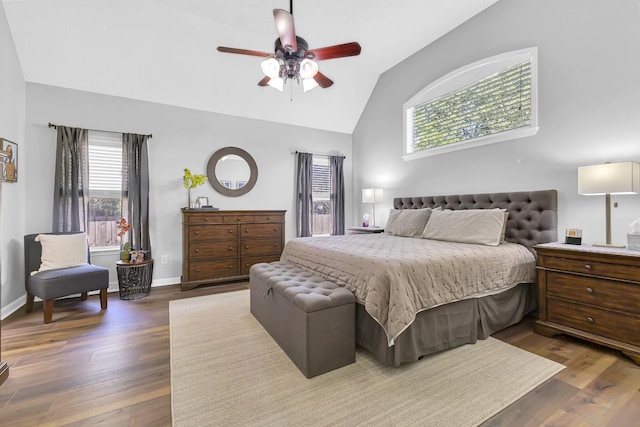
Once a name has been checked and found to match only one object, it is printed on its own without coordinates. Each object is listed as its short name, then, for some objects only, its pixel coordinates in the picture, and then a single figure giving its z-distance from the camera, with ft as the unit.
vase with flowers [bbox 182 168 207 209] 14.03
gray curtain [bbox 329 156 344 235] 19.03
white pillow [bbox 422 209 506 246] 9.50
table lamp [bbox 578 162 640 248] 7.27
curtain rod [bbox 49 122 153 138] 11.76
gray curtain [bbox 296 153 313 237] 17.70
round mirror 15.31
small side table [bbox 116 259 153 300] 11.78
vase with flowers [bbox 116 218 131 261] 11.92
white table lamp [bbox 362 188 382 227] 16.63
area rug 5.07
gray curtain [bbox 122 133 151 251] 13.14
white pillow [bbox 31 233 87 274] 10.25
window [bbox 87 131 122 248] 12.80
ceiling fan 7.30
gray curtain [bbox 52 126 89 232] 11.80
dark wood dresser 13.28
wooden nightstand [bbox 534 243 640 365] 6.66
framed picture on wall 9.50
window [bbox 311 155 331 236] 18.72
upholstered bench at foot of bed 6.15
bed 6.30
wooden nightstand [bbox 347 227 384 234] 15.78
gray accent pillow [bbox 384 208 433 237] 12.23
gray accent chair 9.26
